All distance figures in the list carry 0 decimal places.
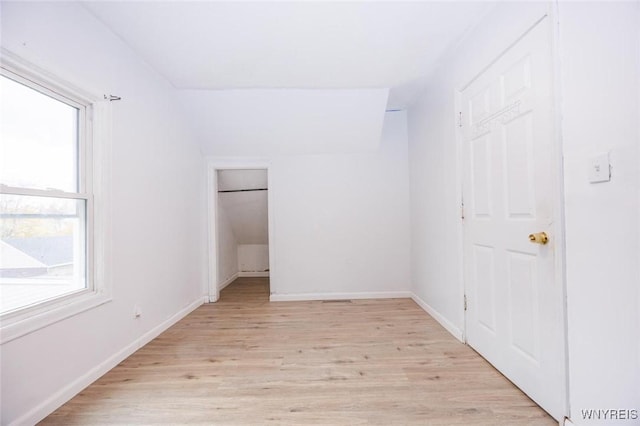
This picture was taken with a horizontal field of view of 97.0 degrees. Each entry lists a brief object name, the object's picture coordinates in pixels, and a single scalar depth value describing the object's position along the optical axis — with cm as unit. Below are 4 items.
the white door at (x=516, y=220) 147
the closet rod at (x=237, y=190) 458
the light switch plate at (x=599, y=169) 114
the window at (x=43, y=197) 145
